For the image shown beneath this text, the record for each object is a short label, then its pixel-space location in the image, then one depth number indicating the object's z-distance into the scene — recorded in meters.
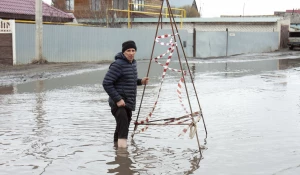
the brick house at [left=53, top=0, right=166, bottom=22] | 40.00
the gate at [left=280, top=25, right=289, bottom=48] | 40.72
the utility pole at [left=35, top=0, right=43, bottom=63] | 19.50
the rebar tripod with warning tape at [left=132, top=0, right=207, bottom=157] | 6.39
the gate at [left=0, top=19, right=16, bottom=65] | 19.11
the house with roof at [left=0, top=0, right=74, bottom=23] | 24.80
